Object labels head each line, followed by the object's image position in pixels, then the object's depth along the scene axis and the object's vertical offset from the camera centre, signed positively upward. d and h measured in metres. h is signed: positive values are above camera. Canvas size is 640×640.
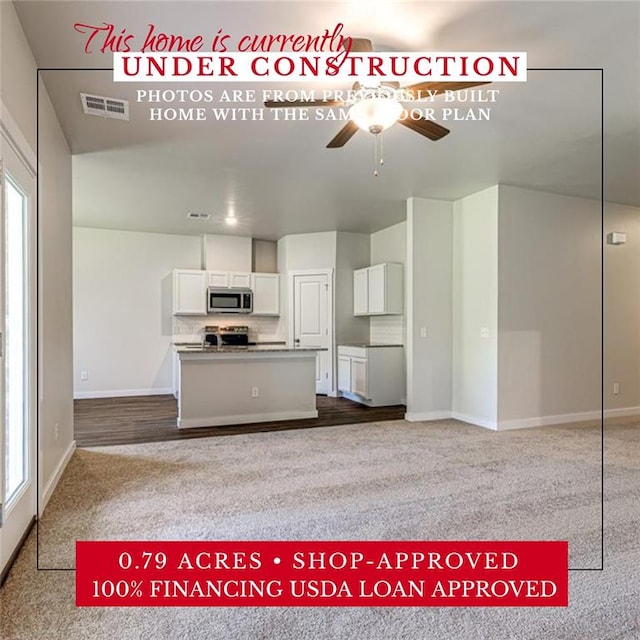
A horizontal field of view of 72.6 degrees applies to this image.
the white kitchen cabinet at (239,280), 7.22 +0.62
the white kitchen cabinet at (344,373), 6.59 -0.87
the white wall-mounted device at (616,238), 5.35 +0.97
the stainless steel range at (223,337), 7.24 -0.33
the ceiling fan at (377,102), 2.30 +1.17
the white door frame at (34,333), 2.46 -0.09
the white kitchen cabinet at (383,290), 6.34 +0.40
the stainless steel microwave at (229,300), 7.00 +0.27
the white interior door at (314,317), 7.10 +0.00
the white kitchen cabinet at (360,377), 6.11 -0.86
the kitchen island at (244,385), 4.83 -0.80
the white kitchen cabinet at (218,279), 7.07 +0.62
